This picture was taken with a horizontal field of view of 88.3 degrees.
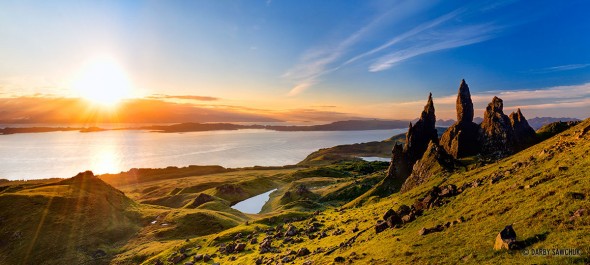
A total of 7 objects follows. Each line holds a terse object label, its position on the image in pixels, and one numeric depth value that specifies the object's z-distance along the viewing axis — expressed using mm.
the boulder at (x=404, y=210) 40469
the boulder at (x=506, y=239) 21062
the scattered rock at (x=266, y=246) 50700
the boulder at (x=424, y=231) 30750
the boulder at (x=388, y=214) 42938
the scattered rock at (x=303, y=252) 41466
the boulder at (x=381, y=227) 38275
